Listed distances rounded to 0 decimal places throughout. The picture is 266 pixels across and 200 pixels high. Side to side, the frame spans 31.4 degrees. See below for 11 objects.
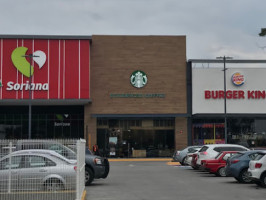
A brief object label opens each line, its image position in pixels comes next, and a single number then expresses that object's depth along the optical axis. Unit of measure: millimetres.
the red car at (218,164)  24281
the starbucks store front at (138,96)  46938
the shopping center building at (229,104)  48312
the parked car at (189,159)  31836
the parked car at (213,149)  25391
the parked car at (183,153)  34369
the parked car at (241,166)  20484
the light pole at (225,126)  44219
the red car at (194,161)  27172
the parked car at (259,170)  18203
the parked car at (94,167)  18911
